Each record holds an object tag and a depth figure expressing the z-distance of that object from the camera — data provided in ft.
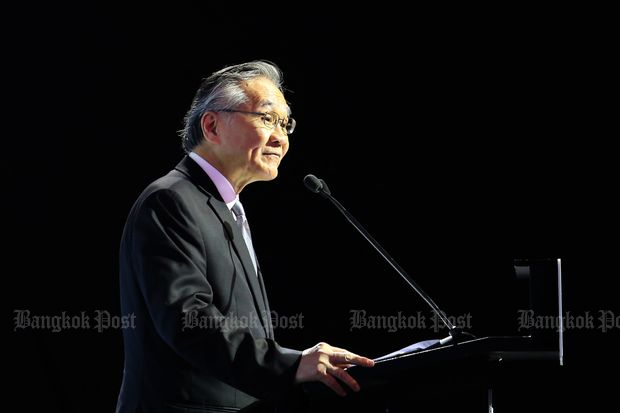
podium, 17.50
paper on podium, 18.26
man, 17.84
